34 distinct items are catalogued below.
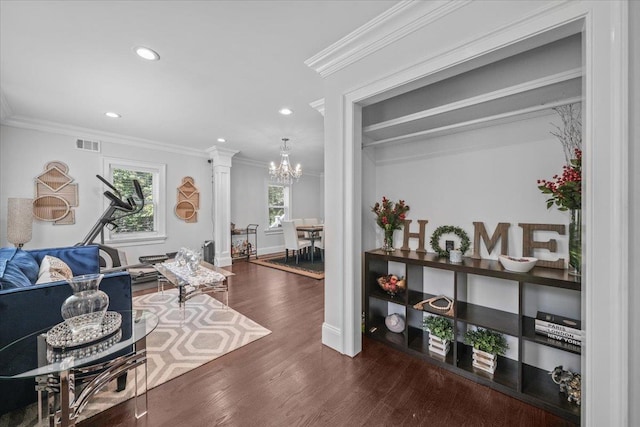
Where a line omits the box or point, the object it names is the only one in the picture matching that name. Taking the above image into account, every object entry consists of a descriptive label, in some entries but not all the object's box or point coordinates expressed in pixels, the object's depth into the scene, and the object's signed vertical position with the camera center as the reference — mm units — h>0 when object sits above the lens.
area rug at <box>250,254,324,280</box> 4762 -1179
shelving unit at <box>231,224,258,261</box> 6020 -786
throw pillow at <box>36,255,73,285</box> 2025 -530
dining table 5580 -437
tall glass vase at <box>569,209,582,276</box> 1472 -165
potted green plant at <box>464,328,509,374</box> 1751 -983
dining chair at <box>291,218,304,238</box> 7002 -278
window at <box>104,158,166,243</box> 4395 +306
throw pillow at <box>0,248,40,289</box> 1565 -429
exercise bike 3691 -164
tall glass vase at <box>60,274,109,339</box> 1327 -528
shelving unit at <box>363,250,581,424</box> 1517 -802
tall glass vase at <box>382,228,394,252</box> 2365 -258
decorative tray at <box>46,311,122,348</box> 1275 -678
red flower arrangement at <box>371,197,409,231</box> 2355 -23
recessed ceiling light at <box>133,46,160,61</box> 1995 +1342
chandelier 4629 +837
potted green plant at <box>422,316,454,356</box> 1950 -975
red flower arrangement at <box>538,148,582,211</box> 1434 +152
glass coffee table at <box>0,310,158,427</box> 1150 -735
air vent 3998 +1123
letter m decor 1900 -198
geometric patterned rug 1602 -1238
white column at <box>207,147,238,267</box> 5398 +189
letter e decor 1695 -216
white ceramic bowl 1593 -337
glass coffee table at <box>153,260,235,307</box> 2815 -797
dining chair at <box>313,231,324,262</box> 5752 -714
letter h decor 2342 -228
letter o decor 2088 -223
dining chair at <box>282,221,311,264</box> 5566 -623
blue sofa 1359 -604
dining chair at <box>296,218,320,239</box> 7213 -283
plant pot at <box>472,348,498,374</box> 1753 -1088
